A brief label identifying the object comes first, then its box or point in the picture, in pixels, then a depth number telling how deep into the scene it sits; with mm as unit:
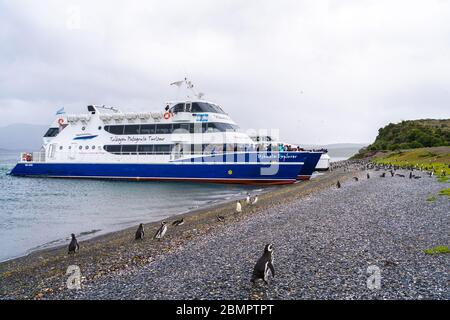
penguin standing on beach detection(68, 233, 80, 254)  10041
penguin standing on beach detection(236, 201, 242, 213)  15412
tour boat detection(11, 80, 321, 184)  29578
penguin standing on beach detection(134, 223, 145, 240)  11080
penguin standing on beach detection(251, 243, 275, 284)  5773
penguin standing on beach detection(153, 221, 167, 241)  10883
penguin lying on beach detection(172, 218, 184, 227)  13023
